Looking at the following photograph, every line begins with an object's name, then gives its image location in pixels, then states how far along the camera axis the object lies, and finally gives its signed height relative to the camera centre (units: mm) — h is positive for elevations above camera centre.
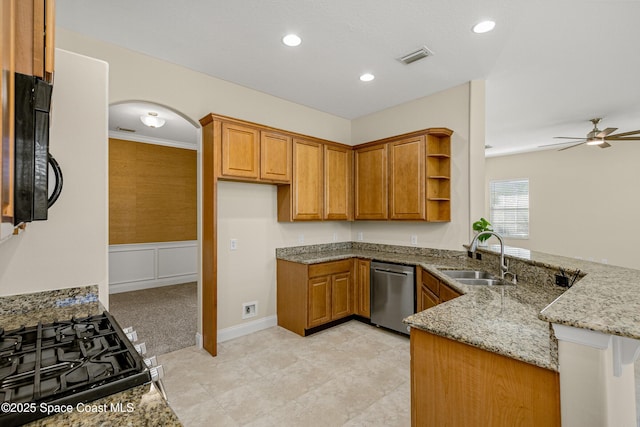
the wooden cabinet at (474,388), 1138 -722
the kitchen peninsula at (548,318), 982 -511
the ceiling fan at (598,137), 4650 +1261
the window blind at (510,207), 7291 +217
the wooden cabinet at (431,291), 2516 -703
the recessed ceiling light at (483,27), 2436 +1553
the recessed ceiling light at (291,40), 2633 +1563
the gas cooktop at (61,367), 758 -471
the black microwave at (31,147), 676 +165
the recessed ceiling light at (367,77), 3371 +1567
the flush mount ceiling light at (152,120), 4422 +1420
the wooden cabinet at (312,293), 3545 -956
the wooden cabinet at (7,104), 514 +202
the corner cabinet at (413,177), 3656 +496
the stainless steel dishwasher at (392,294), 3416 -920
